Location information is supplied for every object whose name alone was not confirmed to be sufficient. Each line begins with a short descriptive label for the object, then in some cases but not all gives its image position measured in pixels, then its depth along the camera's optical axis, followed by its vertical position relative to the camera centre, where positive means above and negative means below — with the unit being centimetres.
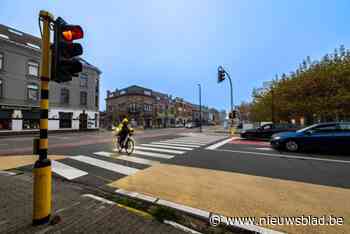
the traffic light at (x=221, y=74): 1819 +461
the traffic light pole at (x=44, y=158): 274 -49
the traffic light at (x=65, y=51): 289 +113
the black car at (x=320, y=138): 896 -82
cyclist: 938 -43
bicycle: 931 -110
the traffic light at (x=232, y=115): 2127 +82
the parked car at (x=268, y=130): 1547 -65
